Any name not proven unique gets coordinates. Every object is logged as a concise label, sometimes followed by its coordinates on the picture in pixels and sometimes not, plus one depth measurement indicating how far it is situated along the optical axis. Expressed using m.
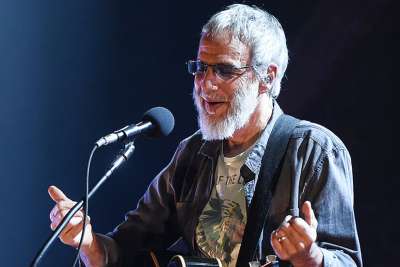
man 4.75
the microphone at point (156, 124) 4.54
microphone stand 3.80
